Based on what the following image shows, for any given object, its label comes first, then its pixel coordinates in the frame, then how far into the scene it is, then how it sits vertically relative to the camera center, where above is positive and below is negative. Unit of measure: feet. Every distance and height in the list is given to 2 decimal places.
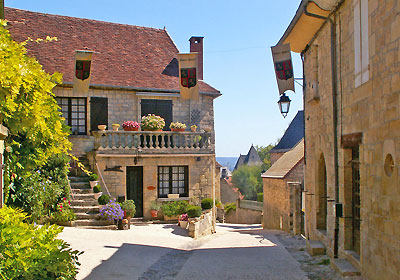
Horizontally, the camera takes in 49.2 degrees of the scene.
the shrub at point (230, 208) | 102.52 -9.66
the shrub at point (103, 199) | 47.03 -3.53
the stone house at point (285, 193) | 43.11 -3.23
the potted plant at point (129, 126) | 53.83 +5.04
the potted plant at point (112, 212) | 45.19 -4.73
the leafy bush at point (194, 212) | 48.19 -4.98
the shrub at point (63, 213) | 43.00 -4.63
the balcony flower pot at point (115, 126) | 52.79 +4.94
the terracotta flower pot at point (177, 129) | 55.62 +4.79
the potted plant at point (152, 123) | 54.80 +5.47
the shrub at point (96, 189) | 48.80 -2.49
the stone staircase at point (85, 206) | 44.68 -4.21
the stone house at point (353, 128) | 17.98 +2.09
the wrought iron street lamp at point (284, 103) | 36.76 +5.36
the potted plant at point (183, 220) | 49.21 -6.05
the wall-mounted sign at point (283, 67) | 35.88 +8.38
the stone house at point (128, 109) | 53.42 +7.65
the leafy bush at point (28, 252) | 14.93 -3.08
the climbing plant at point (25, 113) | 16.42 +2.30
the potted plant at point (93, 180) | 50.03 -1.52
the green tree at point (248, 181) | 157.58 -5.13
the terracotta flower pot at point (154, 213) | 52.90 -5.60
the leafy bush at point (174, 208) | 52.75 -4.98
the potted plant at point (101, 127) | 52.44 +4.79
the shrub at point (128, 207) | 47.88 -4.44
